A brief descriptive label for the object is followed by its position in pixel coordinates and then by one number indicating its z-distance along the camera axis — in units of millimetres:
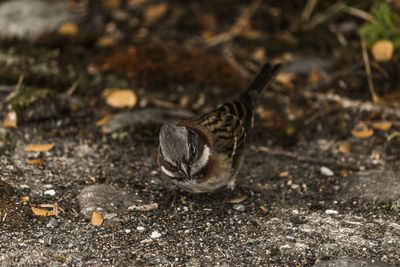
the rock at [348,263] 6613
